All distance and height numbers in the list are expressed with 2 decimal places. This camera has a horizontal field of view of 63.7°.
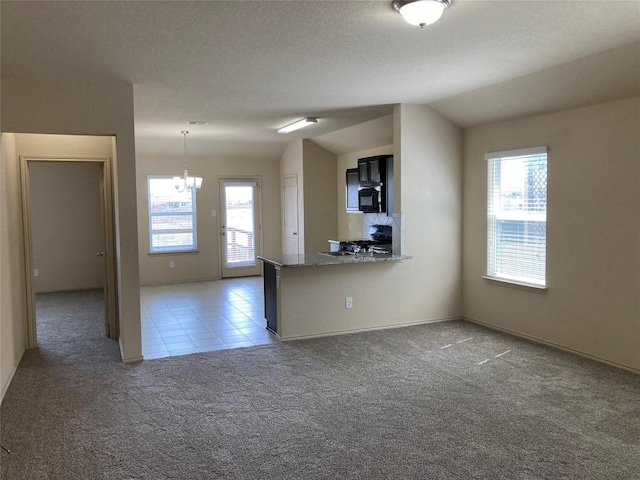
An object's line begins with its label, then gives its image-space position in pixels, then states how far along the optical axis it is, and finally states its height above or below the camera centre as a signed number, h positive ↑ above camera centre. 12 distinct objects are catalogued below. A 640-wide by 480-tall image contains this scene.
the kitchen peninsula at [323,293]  5.38 -0.88
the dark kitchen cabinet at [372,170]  6.89 +0.56
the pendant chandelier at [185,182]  7.88 +0.49
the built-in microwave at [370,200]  6.96 +0.15
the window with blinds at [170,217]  9.20 -0.06
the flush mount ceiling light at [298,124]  6.55 +1.16
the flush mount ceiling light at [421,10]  2.67 +1.05
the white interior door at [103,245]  5.14 -0.31
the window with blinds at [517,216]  5.08 -0.08
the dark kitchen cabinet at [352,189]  7.79 +0.33
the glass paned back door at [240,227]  9.71 -0.27
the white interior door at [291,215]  9.19 -0.06
